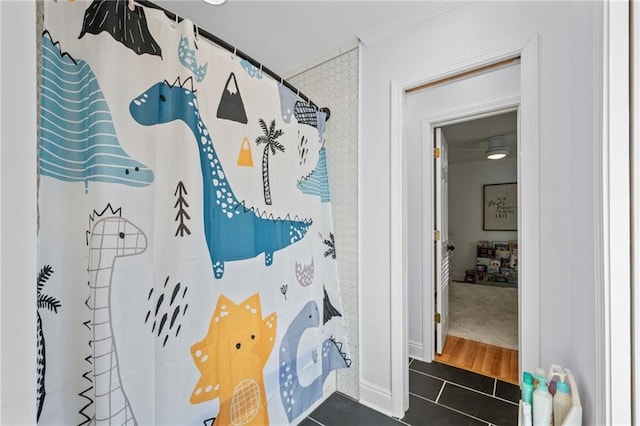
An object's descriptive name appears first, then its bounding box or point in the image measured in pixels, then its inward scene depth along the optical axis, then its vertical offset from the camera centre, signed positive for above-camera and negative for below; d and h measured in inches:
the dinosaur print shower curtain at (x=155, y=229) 30.2 -2.2
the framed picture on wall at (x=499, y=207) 189.3 +3.2
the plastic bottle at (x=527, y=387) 41.1 -27.3
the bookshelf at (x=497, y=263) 185.3 -37.1
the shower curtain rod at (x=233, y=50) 36.4 +29.0
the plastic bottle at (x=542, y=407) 37.6 -27.6
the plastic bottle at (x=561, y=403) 36.2 -26.3
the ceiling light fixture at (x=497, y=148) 150.6 +36.9
